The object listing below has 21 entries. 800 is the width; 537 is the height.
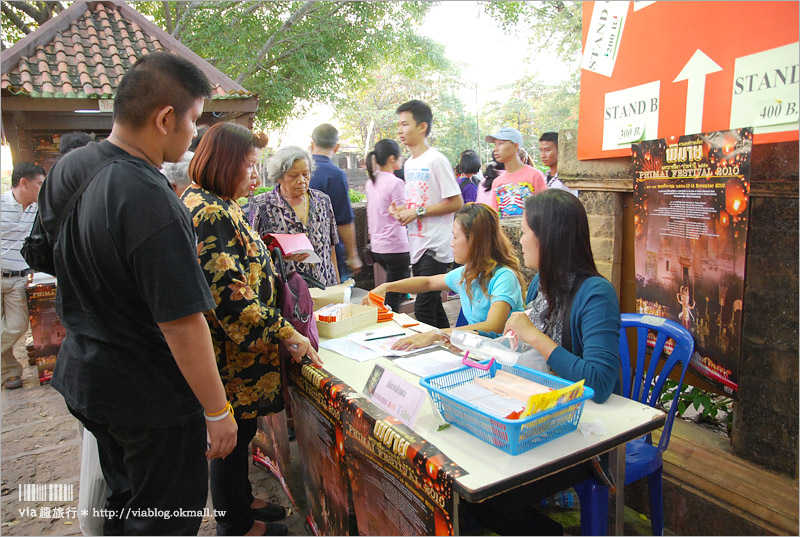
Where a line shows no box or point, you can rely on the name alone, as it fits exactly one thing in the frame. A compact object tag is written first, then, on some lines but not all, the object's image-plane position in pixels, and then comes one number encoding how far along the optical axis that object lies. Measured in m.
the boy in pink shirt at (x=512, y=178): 4.09
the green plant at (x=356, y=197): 10.63
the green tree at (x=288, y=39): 10.30
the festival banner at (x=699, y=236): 1.99
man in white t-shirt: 3.82
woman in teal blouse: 1.76
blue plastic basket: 1.39
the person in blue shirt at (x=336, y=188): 3.86
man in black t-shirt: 1.32
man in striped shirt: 4.51
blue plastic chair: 1.65
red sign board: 1.87
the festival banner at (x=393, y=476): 1.37
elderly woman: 3.12
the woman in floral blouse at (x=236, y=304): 1.88
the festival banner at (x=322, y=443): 1.89
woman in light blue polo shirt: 2.53
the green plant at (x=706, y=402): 2.54
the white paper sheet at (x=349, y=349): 2.25
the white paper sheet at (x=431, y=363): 2.01
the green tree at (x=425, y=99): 23.22
